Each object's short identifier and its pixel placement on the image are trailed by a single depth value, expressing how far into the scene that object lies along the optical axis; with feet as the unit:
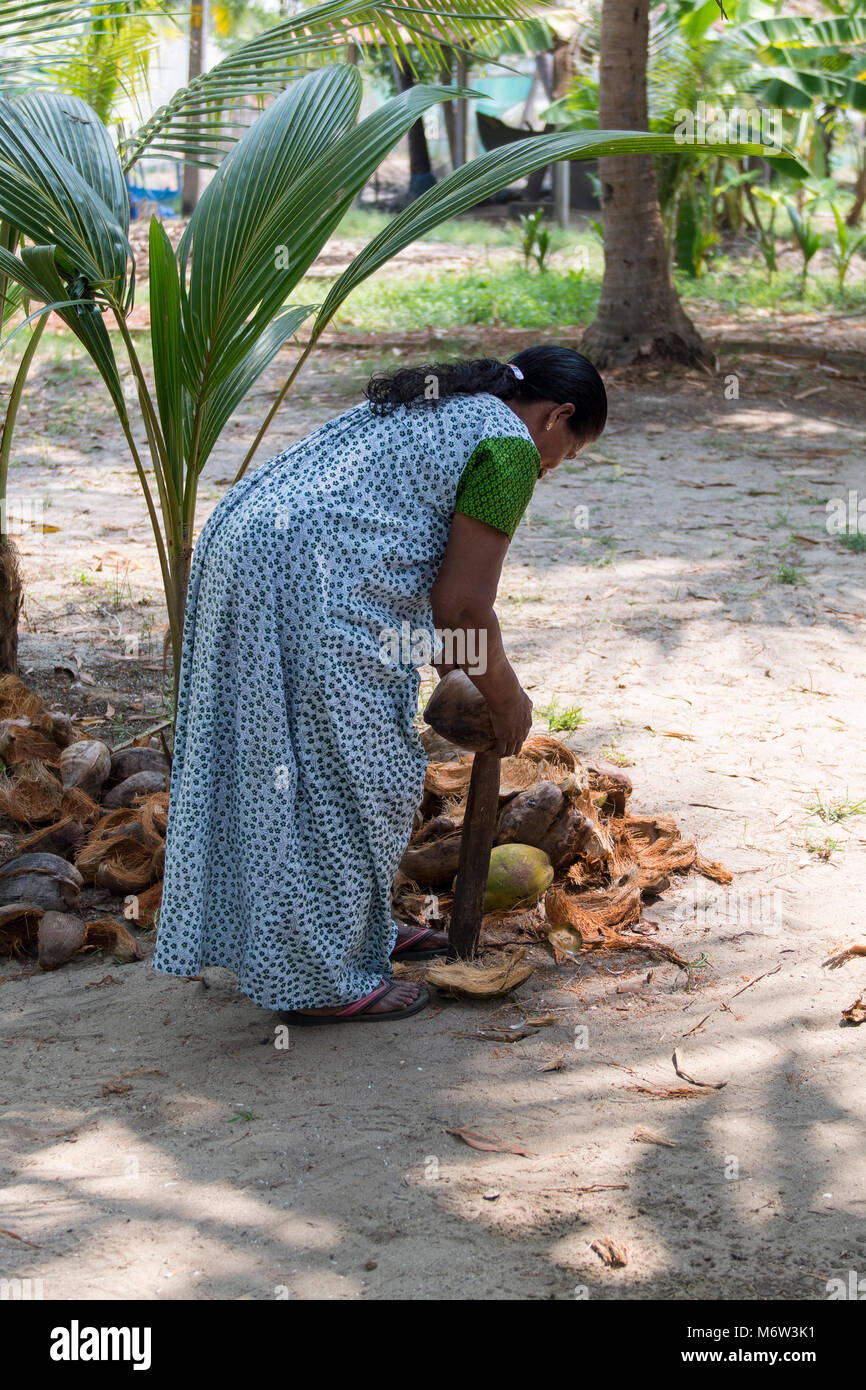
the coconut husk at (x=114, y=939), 9.37
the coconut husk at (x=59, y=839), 10.37
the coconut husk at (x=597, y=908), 9.23
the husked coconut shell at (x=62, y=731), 11.73
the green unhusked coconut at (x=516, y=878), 9.48
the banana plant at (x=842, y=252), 36.06
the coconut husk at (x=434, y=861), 9.80
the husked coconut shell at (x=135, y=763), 11.49
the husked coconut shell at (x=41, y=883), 9.67
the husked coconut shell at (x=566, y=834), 9.75
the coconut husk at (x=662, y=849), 9.99
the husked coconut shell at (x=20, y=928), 9.43
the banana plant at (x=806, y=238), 37.55
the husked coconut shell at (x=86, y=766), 11.06
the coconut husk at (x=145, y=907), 9.77
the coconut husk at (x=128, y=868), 10.03
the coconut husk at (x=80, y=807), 10.75
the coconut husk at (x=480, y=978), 8.45
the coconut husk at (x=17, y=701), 11.94
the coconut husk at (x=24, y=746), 11.30
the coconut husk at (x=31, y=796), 10.78
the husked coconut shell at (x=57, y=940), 9.21
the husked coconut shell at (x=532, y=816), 9.68
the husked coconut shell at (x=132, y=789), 11.02
